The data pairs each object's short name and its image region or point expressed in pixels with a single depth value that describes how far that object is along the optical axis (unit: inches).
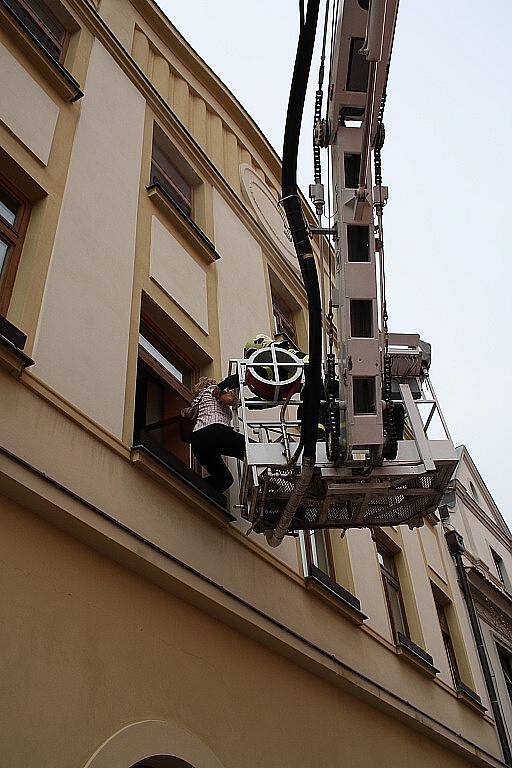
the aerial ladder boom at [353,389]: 221.5
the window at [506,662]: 608.7
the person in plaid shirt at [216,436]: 259.6
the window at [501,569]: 796.6
